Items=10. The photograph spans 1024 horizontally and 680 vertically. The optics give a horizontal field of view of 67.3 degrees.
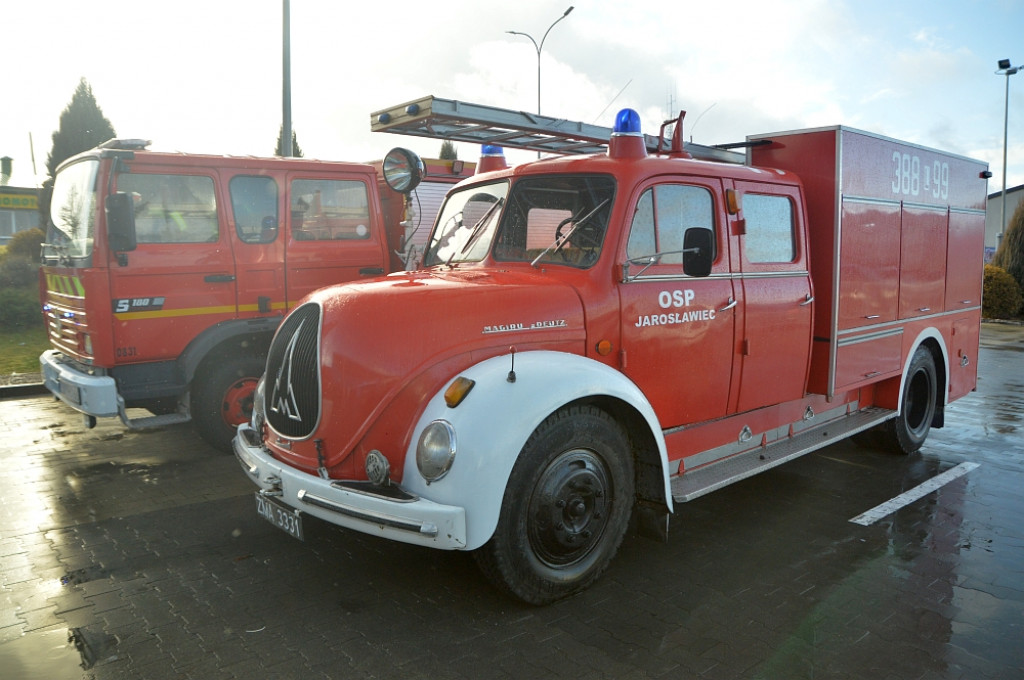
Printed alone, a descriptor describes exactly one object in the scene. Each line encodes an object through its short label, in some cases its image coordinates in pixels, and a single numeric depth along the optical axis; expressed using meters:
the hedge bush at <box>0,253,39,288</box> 16.17
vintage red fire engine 3.53
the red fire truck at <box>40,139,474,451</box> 6.11
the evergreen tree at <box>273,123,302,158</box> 34.25
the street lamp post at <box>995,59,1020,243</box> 28.73
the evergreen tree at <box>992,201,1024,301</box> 23.36
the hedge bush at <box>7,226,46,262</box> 17.16
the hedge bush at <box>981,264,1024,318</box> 22.12
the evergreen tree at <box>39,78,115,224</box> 26.78
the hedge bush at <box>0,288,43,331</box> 14.06
